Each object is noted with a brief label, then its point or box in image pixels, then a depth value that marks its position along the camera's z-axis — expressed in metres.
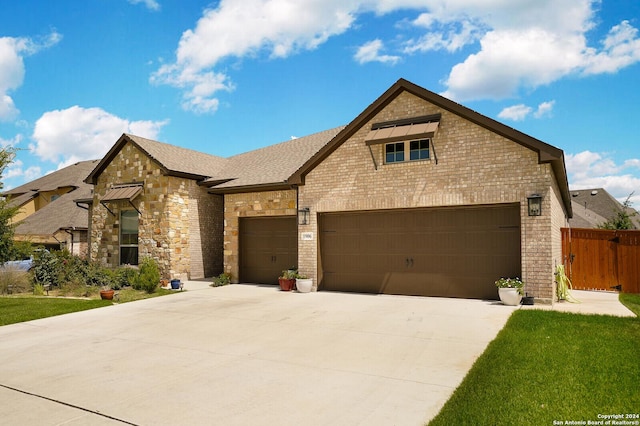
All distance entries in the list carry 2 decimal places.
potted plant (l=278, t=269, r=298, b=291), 14.56
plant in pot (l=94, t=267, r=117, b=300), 15.48
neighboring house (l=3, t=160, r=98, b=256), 26.41
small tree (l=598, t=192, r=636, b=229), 23.41
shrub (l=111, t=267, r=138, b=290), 15.42
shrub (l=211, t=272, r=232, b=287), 16.25
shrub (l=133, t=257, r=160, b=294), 14.42
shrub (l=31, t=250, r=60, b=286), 16.03
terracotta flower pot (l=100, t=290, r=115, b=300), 13.09
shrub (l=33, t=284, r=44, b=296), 14.98
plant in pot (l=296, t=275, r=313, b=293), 14.20
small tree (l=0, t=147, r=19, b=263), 17.02
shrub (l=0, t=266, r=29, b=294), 15.54
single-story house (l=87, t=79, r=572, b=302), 11.59
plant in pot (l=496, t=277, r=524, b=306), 10.91
